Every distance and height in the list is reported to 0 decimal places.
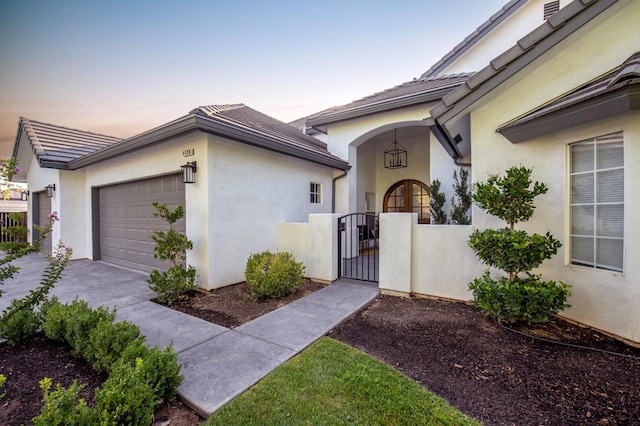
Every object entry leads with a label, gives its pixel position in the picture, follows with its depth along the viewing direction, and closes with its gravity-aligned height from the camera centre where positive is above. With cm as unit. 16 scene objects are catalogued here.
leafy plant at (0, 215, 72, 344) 352 -137
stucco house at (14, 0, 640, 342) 359 +102
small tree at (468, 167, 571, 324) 370 -65
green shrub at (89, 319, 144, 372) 276 -136
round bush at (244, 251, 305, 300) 553 -135
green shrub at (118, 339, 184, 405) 234 -141
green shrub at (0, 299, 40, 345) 351 -149
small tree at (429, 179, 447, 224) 932 +29
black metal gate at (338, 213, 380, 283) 702 -164
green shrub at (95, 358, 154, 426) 193 -139
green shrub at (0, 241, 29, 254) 375 -50
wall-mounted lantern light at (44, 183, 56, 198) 966 +77
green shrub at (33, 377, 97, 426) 173 -131
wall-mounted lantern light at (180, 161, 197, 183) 601 +87
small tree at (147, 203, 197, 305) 539 -126
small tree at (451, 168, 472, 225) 871 +32
